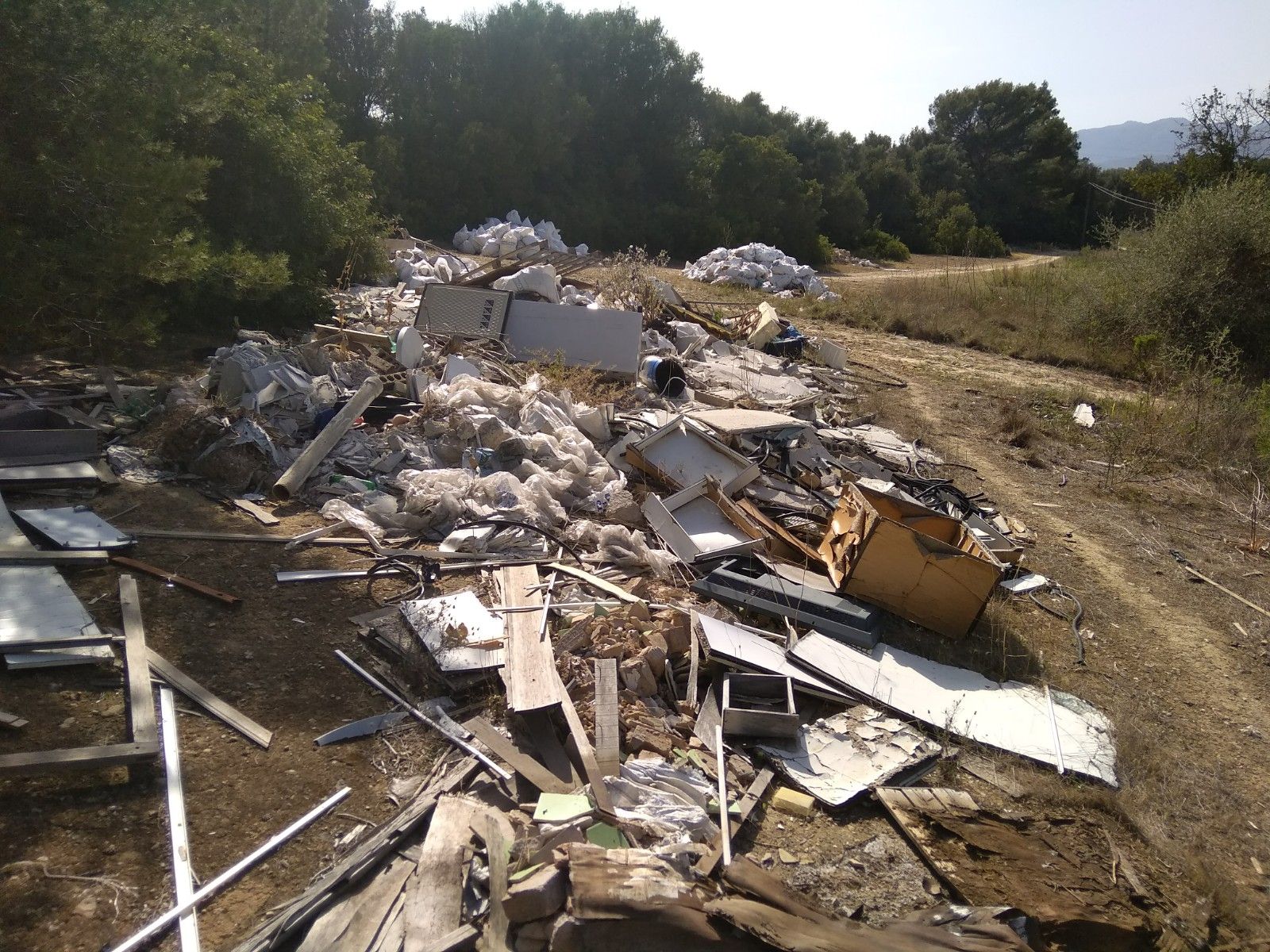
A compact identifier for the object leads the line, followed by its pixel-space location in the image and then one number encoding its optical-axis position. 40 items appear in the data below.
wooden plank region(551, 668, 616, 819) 3.15
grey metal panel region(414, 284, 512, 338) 8.48
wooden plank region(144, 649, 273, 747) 3.45
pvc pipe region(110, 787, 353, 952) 2.50
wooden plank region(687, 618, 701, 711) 4.12
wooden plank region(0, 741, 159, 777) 2.90
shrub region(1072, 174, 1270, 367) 12.44
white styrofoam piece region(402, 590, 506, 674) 3.97
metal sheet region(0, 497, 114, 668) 3.54
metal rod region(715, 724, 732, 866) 3.10
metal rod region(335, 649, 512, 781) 3.37
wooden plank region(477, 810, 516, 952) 2.53
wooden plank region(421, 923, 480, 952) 2.53
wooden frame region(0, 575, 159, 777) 2.93
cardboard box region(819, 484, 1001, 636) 4.78
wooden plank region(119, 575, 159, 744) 3.20
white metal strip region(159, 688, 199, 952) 2.58
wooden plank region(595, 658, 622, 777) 3.46
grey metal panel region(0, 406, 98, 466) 5.34
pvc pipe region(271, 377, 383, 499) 5.72
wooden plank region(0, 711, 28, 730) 3.16
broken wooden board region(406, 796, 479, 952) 2.61
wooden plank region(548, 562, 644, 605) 4.83
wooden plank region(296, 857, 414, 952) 2.56
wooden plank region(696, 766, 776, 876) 3.00
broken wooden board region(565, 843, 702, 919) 2.47
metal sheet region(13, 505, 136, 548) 4.50
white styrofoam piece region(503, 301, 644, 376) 8.37
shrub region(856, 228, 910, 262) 31.31
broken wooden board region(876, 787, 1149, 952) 2.94
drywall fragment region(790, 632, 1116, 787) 4.16
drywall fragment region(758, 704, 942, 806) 3.67
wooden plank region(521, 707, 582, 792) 3.43
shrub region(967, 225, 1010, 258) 32.38
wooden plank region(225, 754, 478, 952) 2.57
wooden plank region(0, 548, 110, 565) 4.08
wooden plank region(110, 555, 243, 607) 4.34
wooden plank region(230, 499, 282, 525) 5.36
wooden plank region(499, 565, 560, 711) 3.72
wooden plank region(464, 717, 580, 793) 3.30
